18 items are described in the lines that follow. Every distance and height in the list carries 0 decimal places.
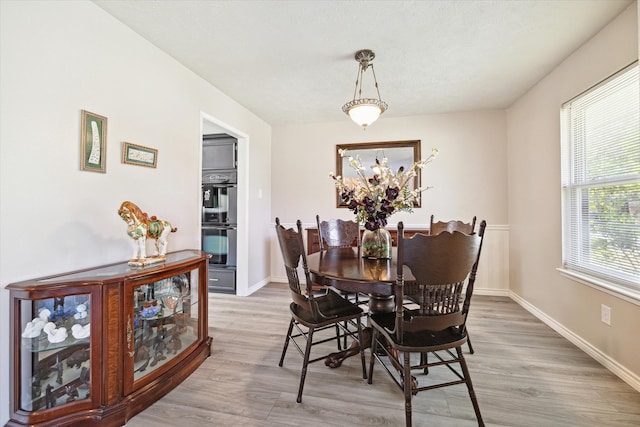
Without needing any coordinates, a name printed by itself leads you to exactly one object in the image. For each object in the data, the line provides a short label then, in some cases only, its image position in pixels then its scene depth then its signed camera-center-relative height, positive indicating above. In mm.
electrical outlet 2080 -736
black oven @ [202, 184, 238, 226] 3967 +172
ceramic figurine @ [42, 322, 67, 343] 1434 -594
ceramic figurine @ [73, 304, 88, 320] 1484 -496
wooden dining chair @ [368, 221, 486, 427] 1390 -421
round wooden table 1544 -342
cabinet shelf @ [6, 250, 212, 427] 1392 -696
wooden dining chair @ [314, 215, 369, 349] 2971 -182
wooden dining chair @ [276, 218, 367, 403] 1780 -641
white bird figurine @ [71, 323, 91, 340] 1479 -601
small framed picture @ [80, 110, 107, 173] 1766 +480
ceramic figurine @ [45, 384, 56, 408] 1433 -921
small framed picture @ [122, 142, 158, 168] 2064 +472
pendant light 2451 +965
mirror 4145 +925
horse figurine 1771 -80
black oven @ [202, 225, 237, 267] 3975 -392
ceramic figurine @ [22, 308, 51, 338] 1395 -538
